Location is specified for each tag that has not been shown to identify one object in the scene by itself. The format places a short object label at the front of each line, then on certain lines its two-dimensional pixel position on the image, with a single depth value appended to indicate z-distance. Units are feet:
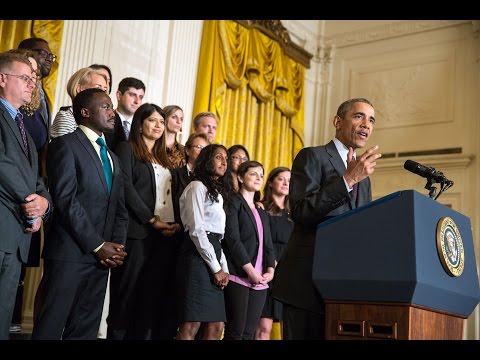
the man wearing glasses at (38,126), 9.27
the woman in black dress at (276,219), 13.99
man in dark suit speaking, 7.09
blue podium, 6.09
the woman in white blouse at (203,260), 10.93
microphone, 7.17
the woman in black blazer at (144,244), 11.00
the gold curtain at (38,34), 16.06
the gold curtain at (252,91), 23.07
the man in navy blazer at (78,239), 8.75
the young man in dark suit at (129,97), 13.34
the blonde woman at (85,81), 11.77
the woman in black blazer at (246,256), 11.95
